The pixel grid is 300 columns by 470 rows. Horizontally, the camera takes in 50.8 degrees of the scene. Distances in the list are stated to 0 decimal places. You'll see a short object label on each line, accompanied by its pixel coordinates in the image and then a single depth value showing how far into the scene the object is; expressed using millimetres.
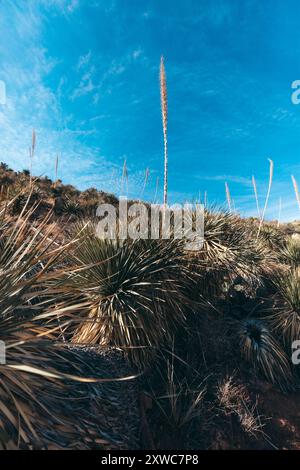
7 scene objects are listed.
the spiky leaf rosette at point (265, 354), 5945
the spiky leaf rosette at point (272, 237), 11909
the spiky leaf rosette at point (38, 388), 2544
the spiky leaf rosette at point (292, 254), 10117
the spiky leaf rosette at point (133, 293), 4609
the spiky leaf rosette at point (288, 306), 6781
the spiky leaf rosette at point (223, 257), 6480
